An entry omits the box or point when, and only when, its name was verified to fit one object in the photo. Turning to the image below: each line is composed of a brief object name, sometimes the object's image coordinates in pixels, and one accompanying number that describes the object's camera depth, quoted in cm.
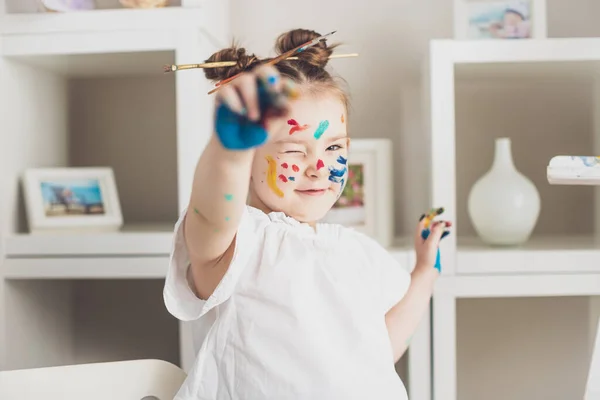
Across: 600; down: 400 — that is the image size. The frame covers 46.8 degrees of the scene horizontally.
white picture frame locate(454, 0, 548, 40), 149
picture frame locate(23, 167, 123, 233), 141
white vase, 142
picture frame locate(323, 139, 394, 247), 145
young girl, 89
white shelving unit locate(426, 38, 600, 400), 133
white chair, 99
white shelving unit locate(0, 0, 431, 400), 133
